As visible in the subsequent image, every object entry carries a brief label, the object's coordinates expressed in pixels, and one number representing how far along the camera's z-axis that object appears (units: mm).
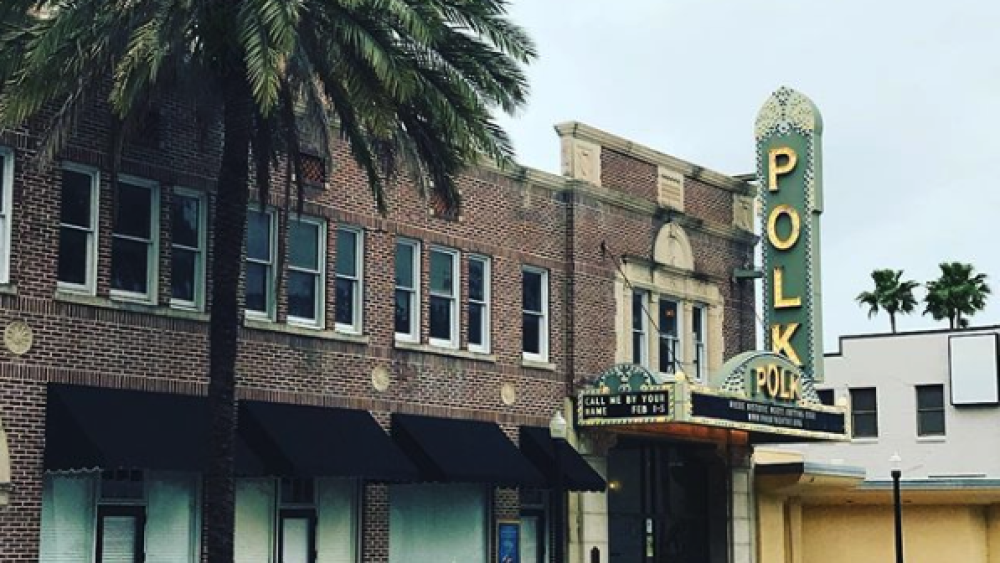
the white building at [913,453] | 46281
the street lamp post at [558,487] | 28688
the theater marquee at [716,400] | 32406
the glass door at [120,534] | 24609
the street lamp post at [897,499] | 37375
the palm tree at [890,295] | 80625
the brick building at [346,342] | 23875
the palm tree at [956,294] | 77000
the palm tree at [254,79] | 21062
